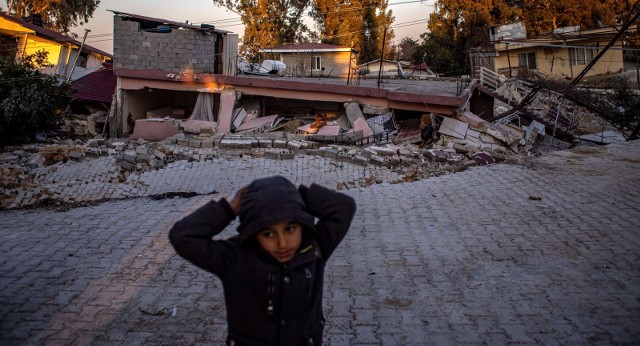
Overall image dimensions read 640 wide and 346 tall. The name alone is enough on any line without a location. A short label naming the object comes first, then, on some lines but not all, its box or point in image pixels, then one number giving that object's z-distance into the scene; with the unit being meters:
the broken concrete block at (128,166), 10.21
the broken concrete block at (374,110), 13.90
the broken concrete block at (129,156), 10.45
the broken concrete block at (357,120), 13.49
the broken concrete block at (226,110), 14.75
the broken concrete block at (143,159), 10.56
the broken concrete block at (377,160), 10.57
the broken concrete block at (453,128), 12.35
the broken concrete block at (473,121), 12.45
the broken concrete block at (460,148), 11.58
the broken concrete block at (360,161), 10.48
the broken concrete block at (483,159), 9.92
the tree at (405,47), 51.34
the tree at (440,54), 32.59
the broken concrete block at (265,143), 11.94
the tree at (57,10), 32.78
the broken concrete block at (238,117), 14.99
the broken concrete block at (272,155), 10.88
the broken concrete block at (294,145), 11.57
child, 1.87
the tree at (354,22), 36.78
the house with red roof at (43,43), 22.09
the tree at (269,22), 35.44
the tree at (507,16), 31.92
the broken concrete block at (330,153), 10.79
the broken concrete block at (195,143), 12.50
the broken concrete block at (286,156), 10.84
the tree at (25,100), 13.59
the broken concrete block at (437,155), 10.91
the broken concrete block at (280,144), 11.77
